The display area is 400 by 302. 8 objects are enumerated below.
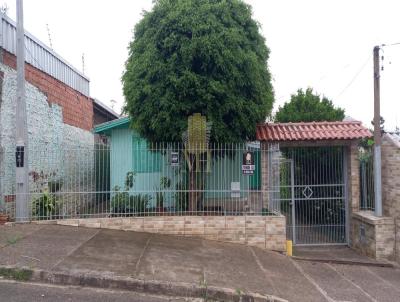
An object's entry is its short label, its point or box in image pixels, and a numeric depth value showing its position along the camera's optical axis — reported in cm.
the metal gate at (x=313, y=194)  1007
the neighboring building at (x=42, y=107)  889
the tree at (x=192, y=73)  885
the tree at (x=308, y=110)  1420
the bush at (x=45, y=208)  888
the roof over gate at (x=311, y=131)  973
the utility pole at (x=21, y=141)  855
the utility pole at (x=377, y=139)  927
